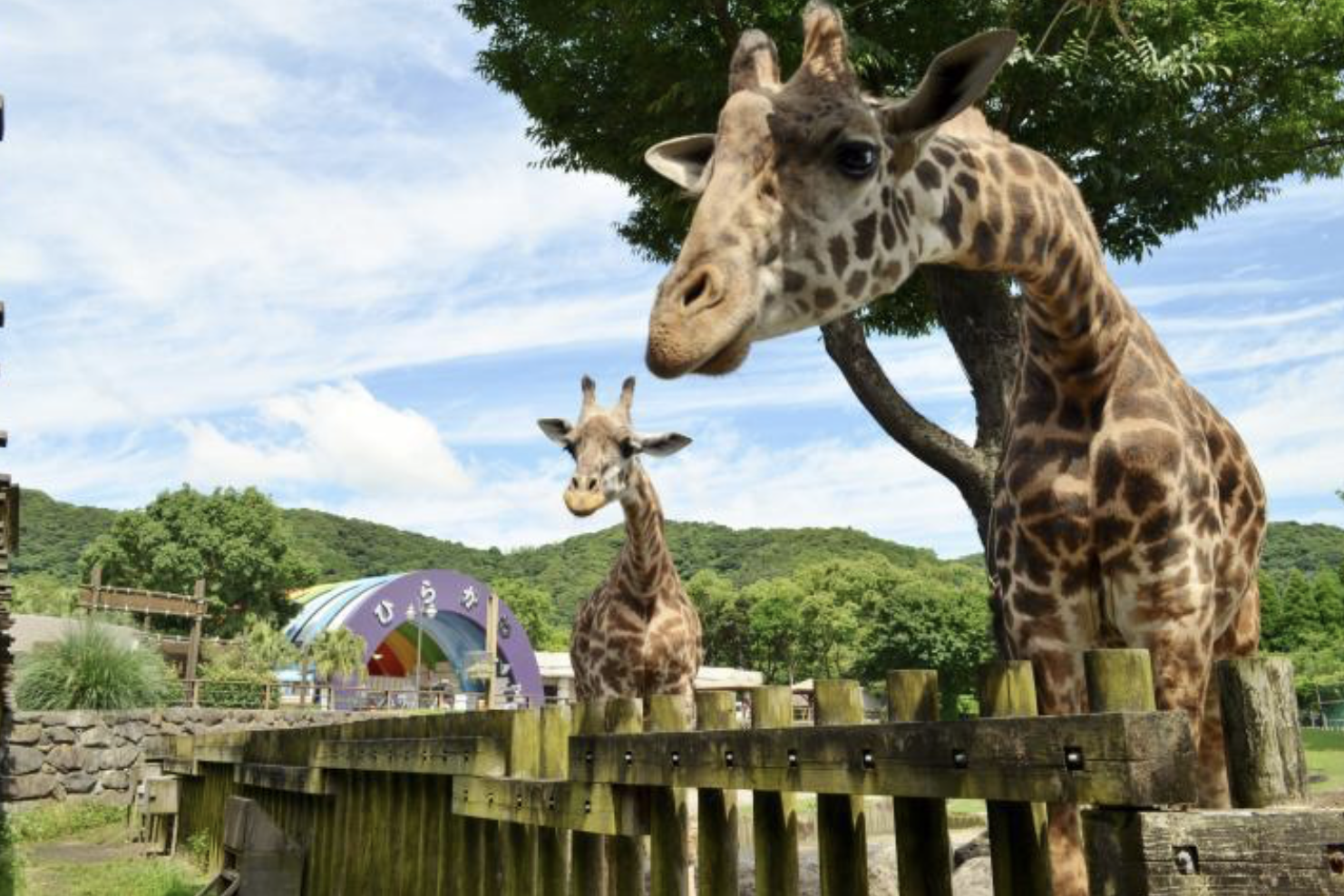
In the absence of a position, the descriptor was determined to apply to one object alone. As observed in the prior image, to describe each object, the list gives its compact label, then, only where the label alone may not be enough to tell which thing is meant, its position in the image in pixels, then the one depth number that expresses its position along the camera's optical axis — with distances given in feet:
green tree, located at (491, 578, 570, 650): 259.39
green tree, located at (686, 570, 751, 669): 238.68
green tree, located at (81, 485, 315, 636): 180.65
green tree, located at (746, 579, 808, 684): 229.45
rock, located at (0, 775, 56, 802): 54.90
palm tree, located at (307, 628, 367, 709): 146.30
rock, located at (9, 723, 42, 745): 55.36
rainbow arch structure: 156.76
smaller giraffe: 24.21
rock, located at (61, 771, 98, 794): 57.31
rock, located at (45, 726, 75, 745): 57.21
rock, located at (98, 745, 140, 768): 59.11
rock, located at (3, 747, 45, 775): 55.06
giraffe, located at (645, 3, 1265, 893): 9.59
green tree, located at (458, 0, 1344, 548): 37.93
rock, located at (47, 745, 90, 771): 57.06
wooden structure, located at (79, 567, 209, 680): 106.63
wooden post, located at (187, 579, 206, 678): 102.06
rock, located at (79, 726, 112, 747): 58.59
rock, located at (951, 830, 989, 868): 25.55
